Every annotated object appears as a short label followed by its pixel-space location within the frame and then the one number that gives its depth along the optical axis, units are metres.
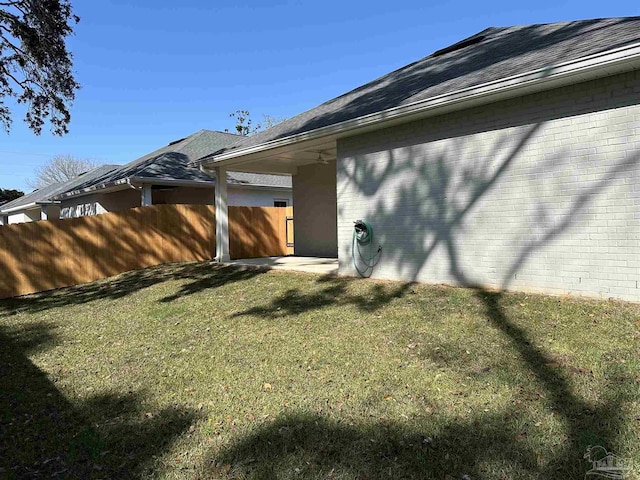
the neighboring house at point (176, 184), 14.05
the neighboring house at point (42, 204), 22.27
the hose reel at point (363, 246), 8.05
